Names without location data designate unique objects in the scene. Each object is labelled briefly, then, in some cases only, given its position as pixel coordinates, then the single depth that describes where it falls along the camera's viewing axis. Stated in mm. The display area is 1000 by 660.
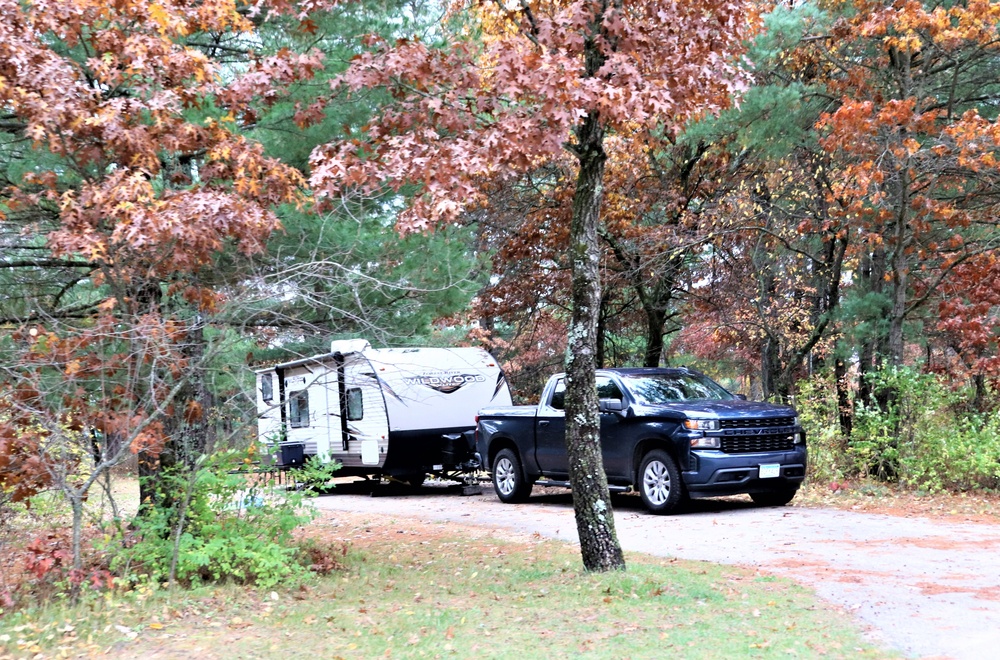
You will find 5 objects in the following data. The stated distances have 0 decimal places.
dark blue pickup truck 12477
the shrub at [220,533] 8539
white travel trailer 17719
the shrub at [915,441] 13937
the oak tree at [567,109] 8125
